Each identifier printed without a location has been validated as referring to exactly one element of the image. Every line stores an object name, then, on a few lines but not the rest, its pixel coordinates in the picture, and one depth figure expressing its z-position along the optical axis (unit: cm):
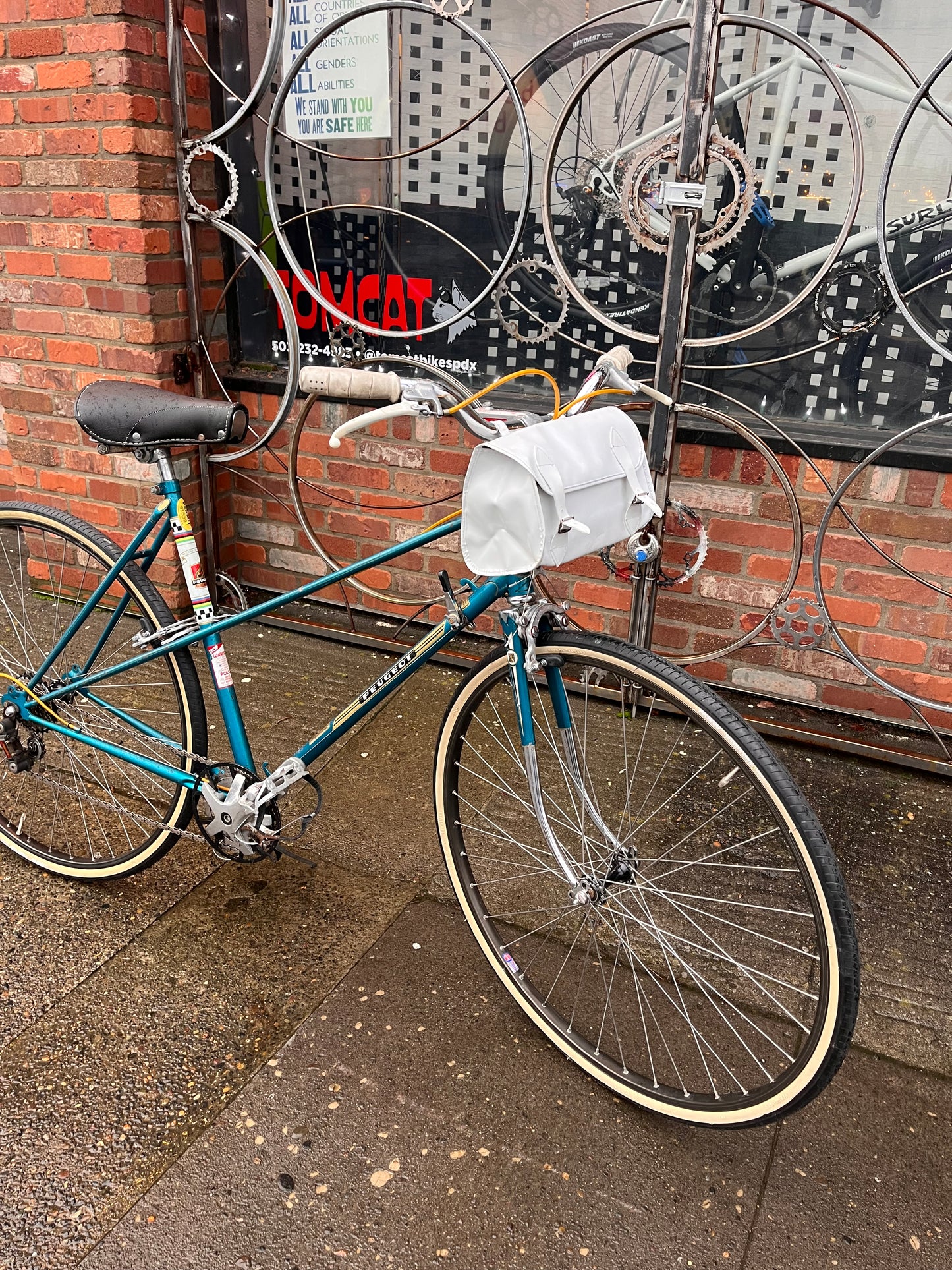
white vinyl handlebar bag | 171
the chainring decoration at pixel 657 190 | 287
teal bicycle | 193
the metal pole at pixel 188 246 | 336
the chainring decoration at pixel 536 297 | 324
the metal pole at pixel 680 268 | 259
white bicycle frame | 272
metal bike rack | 264
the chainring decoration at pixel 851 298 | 285
